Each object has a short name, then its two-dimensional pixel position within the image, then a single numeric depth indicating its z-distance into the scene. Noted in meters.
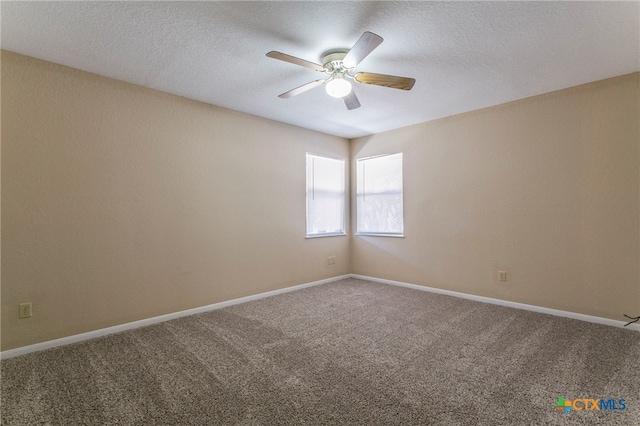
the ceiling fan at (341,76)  2.14
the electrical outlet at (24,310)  2.34
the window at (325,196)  4.54
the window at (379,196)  4.53
